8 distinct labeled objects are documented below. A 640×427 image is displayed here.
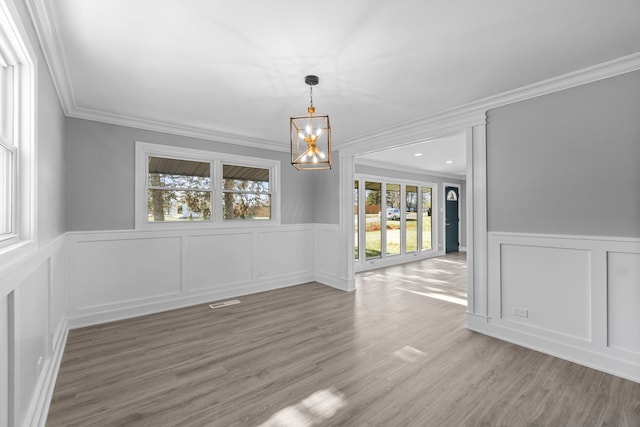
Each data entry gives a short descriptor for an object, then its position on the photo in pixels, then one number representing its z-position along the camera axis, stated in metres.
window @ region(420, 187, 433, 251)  8.69
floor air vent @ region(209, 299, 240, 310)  4.22
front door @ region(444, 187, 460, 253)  9.30
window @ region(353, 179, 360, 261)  6.86
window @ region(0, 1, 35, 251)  1.51
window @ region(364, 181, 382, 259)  7.22
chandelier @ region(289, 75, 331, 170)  2.48
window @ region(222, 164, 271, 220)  4.75
